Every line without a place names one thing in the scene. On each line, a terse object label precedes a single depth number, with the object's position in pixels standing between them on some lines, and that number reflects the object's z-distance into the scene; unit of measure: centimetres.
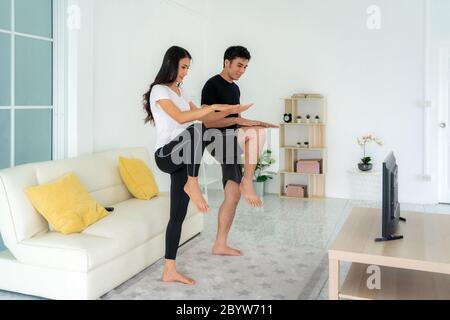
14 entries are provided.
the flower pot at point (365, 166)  576
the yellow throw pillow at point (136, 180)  385
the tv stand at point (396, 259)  208
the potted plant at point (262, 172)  626
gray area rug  283
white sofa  261
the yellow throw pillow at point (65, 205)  284
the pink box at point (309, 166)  601
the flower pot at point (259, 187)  625
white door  562
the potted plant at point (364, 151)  577
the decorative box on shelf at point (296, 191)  614
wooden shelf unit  610
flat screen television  224
